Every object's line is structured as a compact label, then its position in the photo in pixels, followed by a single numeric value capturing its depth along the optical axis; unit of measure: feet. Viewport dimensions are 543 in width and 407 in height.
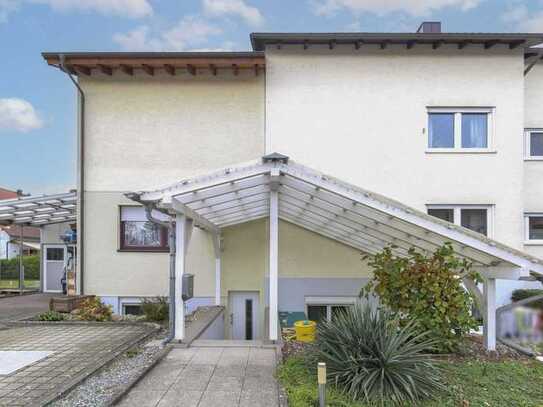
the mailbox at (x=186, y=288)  23.16
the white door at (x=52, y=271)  55.31
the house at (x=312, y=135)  35.53
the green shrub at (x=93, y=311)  31.09
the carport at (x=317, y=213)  20.30
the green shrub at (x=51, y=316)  30.95
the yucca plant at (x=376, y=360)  15.75
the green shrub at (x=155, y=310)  31.22
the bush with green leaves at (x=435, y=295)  20.30
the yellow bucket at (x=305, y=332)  24.02
